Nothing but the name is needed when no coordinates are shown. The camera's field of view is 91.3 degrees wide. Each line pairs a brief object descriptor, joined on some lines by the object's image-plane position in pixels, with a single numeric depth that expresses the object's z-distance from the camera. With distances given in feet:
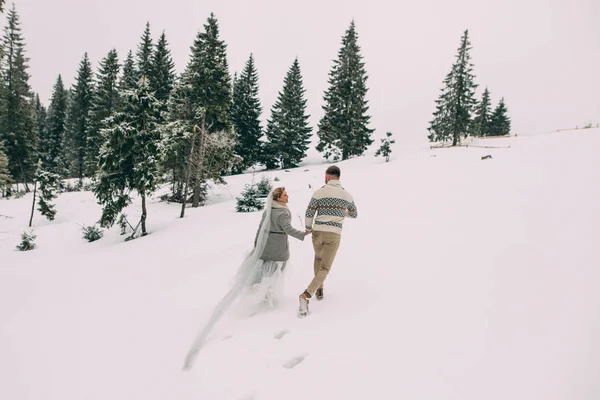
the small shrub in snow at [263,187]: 58.90
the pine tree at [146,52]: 106.93
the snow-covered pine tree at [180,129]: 68.65
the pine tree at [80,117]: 124.77
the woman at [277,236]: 15.66
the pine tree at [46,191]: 78.64
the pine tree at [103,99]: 108.78
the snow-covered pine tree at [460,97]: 112.57
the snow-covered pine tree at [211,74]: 74.64
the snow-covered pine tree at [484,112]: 169.78
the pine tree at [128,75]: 114.93
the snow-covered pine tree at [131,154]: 54.80
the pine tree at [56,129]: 153.38
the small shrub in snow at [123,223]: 59.72
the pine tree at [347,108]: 118.32
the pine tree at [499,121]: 182.19
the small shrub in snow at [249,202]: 55.01
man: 14.99
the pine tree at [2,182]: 40.69
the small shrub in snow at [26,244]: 55.83
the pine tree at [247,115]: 117.91
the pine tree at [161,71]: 106.42
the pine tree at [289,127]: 121.29
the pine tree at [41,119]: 165.37
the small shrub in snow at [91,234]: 59.57
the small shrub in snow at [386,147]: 94.53
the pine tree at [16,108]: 107.34
